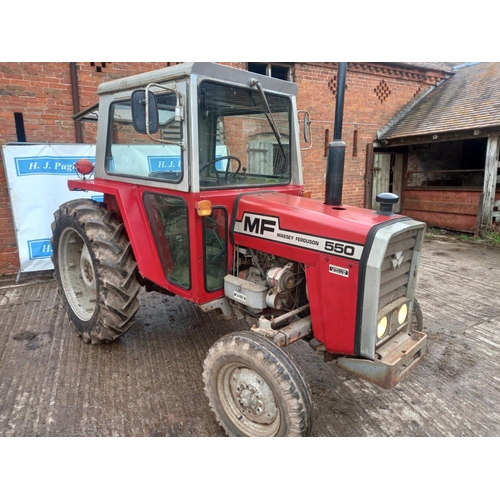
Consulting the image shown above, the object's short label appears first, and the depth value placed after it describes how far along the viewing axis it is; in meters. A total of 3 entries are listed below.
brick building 5.05
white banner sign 4.84
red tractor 2.12
